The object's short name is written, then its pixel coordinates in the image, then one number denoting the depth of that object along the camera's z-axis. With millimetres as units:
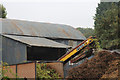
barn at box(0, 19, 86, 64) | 22266
